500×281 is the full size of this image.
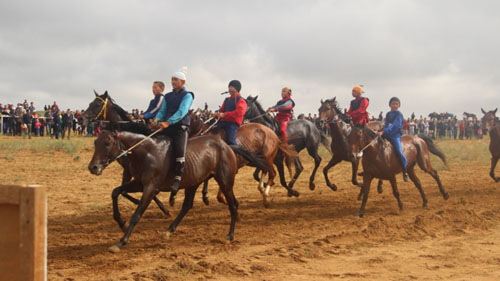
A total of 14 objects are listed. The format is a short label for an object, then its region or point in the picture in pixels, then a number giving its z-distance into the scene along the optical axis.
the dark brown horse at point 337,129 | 10.90
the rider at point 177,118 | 6.94
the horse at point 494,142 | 14.59
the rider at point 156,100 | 9.12
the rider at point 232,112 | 9.15
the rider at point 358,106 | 11.09
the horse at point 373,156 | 9.59
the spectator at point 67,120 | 25.23
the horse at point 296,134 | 11.96
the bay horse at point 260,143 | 9.87
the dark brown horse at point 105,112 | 8.09
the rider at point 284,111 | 12.48
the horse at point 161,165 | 6.31
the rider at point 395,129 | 10.10
